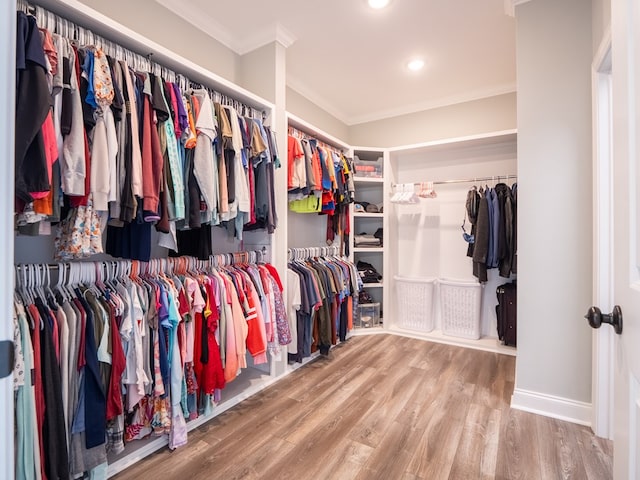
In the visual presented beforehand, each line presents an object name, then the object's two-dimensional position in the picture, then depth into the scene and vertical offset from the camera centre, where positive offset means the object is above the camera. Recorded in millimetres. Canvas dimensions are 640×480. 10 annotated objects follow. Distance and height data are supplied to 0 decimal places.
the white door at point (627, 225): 623 +32
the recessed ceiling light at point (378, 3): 2150 +1687
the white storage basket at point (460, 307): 3248 -732
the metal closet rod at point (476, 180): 3162 +646
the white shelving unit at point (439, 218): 3326 +275
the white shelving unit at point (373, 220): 3612 +271
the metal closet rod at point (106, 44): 1289 +966
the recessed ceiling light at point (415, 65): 2916 +1705
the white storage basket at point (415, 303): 3502 -726
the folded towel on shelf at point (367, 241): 3666 -3
